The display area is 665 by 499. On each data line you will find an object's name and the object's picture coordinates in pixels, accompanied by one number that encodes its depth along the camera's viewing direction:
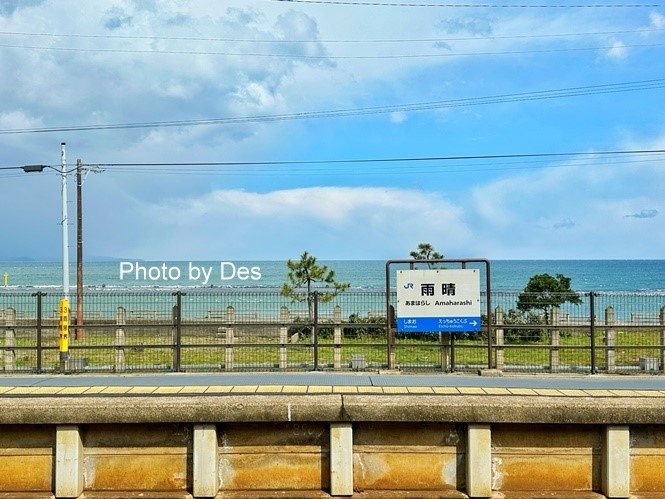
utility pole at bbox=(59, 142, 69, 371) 16.00
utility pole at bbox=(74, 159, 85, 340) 28.06
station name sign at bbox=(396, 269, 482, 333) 16.06
